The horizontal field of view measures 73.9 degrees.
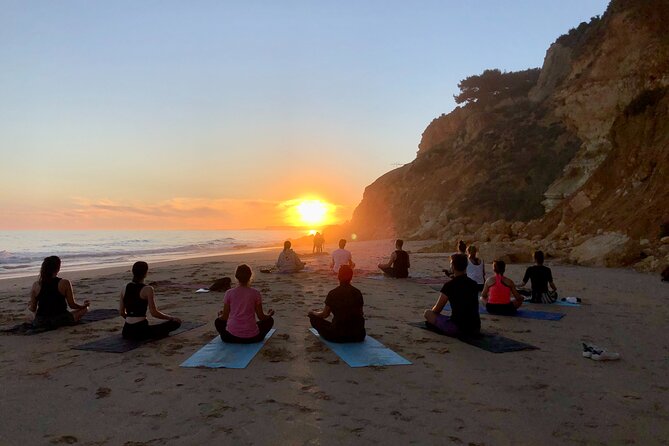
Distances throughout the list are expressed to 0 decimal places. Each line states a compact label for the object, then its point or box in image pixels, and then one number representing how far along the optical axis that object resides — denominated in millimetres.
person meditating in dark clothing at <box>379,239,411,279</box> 14469
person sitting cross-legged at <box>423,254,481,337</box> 6633
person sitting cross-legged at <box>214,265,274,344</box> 6188
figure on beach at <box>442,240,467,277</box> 12805
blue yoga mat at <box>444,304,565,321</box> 8281
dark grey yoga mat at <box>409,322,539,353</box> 6049
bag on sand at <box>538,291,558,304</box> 9883
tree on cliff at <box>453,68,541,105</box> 54906
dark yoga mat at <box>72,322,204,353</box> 6020
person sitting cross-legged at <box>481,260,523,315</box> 8492
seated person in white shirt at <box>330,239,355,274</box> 14162
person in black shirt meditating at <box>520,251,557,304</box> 9883
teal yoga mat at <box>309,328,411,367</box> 5426
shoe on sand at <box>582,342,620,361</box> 5518
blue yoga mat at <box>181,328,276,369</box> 5297
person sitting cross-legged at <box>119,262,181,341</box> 6344
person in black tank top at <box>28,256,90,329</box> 7371
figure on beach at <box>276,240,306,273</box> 15820
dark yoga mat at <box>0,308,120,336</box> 7191
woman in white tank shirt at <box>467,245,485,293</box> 10977
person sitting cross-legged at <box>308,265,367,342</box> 6293
